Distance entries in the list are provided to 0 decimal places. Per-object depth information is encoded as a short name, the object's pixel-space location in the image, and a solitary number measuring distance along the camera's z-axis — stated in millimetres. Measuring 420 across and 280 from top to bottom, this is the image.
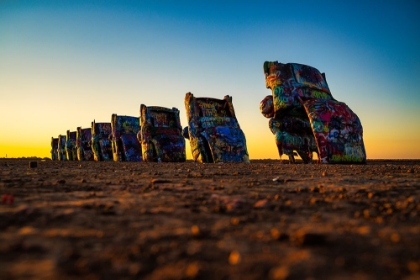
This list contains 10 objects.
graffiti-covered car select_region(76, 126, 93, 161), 23562
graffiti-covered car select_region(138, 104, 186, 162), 12898
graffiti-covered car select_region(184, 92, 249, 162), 9773
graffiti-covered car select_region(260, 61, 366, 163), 7516
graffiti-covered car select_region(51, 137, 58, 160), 33406
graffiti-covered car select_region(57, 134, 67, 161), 30597
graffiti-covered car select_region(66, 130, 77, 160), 27594
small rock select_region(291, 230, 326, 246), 1100
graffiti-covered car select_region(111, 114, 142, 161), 16078
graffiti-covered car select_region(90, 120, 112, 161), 19906
